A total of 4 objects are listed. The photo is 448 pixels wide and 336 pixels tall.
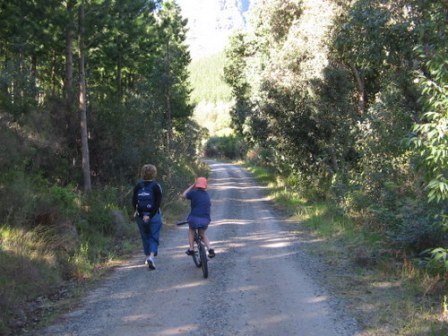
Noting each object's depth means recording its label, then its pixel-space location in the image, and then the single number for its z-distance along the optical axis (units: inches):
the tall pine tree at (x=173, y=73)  991.0
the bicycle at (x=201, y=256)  318.0
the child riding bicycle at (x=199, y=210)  335.9
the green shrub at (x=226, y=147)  2763.3
